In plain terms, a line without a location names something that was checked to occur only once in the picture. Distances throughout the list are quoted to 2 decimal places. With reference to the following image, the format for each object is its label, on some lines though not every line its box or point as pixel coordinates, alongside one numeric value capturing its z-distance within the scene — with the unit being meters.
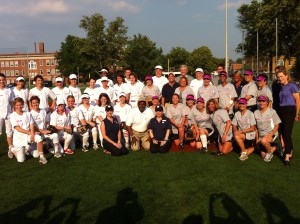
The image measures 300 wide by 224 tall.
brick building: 101.62
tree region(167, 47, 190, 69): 93.69
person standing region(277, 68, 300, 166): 6.54
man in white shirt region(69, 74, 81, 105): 9.20
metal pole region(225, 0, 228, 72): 26.75
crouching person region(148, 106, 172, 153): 7.98
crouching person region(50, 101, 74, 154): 7.97
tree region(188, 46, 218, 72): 90.06
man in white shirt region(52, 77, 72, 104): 9.02
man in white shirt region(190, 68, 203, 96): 9.26
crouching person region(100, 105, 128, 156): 7.71
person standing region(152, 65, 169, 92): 9.88
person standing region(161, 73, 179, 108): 9.23
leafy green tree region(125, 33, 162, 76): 62.69
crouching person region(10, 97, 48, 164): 7.20
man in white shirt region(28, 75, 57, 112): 8.51
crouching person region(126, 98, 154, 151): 8.38
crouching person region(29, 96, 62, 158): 7.62
